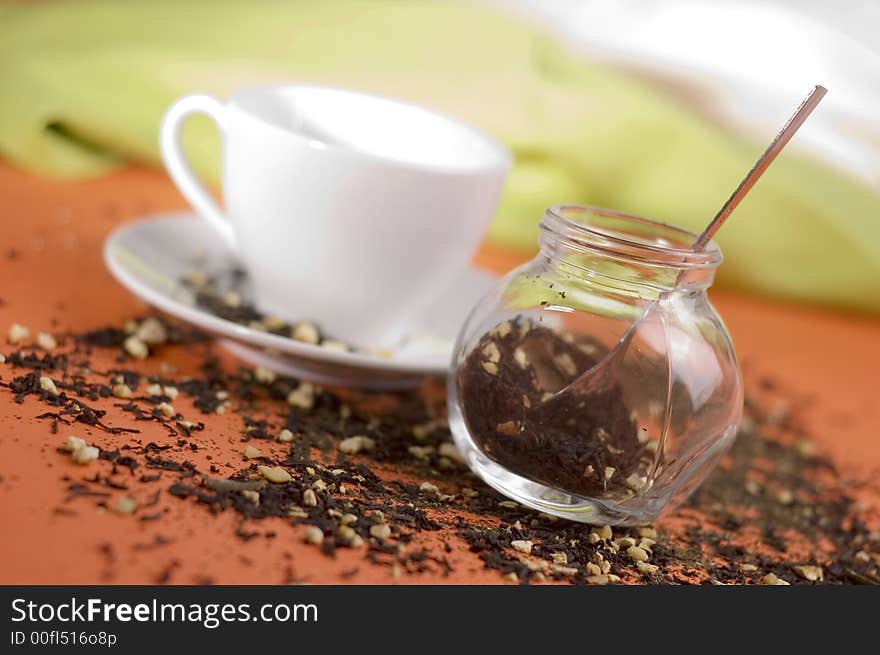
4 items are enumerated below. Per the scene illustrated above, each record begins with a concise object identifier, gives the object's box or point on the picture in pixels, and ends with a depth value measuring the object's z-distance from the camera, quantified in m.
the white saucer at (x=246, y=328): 0.48
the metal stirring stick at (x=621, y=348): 0.44
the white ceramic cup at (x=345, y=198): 0.49
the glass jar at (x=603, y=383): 0.44
